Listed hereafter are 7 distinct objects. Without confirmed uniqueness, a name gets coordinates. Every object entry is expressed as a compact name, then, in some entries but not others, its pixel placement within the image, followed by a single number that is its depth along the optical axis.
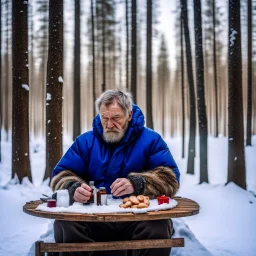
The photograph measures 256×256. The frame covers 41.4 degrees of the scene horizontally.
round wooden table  2.61
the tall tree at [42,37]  21.45
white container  2.94
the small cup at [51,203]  2.94
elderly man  3.25
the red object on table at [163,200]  3.00
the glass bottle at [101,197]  2.99
